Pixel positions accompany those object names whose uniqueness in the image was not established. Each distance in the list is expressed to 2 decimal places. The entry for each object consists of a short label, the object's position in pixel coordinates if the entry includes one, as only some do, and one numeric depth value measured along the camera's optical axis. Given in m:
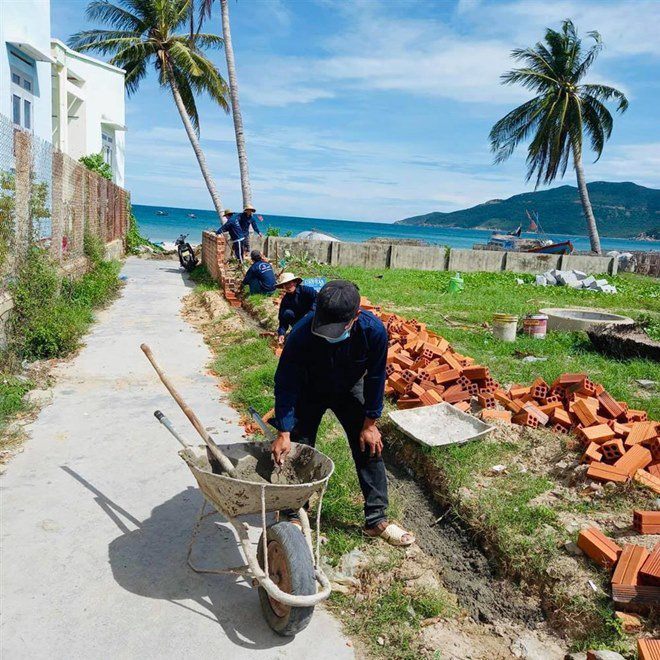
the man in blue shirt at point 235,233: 15.23
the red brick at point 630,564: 3.29
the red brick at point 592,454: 4.62
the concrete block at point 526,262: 21.38
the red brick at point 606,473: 4.38
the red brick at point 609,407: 5.41
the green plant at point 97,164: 19.41
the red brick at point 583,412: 5.26
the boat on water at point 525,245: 29.06
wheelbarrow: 2.97
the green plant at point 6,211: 6.48
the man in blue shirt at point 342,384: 3.32
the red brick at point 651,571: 3.23
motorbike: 17.86
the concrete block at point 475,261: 20.74
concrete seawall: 18.62
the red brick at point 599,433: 4.88
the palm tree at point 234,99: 19.02
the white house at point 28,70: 11.75
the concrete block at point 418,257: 20.16
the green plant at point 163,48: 23.36
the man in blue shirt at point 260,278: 11.84
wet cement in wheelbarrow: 3.70
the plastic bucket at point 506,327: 9.31
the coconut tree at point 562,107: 26.41
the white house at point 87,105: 18.22
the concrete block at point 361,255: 19.56
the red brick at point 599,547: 3.53
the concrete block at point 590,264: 21.91
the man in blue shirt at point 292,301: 6.41
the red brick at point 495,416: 5.59
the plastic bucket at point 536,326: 9.62
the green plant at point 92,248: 12.12
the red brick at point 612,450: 4.73
